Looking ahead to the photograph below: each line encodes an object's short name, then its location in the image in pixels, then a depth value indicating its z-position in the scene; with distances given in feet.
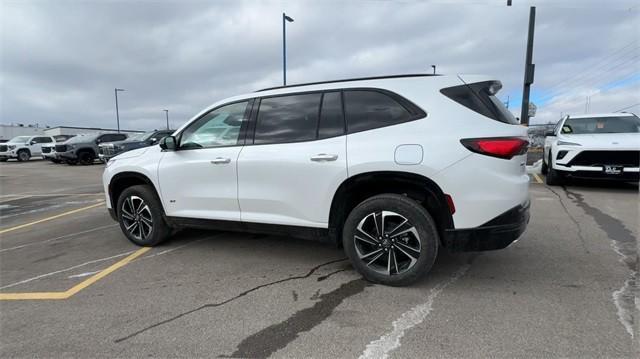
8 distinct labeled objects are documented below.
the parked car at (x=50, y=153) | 73.49
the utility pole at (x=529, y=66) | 40.11
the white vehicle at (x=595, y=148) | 25.34
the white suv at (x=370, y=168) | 10.19
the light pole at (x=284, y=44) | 63.26
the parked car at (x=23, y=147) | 87.76
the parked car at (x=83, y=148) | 69.21
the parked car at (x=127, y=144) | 57.67
